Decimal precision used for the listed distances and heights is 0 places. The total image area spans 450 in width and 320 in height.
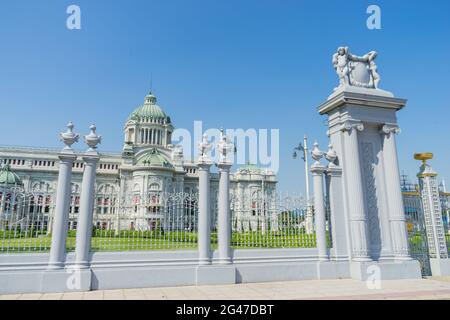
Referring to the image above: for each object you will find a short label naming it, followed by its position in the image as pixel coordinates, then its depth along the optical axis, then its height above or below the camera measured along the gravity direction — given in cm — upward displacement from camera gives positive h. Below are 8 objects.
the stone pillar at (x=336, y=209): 934 +54
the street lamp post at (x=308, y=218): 962 +28
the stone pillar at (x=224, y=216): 846 +32
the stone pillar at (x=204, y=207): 832 +56
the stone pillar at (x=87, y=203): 752 +63
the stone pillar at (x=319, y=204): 927 +69
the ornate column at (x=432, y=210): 1033 +54
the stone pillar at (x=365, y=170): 914 +172
